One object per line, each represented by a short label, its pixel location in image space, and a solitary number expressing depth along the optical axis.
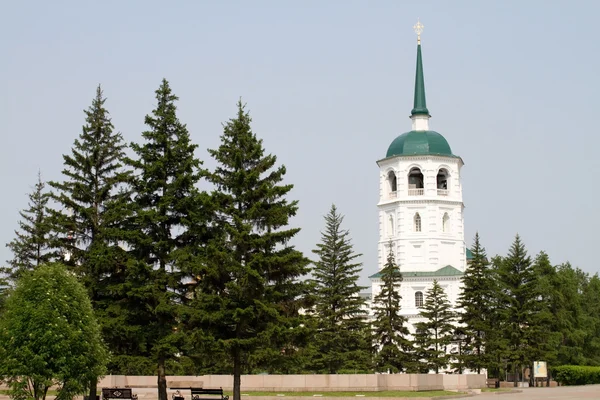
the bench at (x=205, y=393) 35.22
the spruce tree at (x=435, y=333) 58.94
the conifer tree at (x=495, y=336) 59.54
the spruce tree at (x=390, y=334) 58.16
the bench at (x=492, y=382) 58.34
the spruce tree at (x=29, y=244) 44.44
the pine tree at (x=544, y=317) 61.78
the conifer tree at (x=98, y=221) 35.38
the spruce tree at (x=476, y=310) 59.75
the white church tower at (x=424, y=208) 81.31
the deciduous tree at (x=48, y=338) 28.62
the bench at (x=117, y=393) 35.91
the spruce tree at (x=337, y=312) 56.88
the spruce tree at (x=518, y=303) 61.16
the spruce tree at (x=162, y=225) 35.19
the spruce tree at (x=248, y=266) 34.75
